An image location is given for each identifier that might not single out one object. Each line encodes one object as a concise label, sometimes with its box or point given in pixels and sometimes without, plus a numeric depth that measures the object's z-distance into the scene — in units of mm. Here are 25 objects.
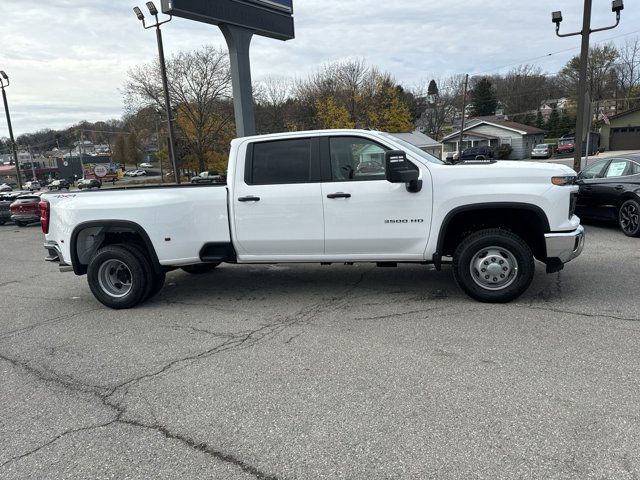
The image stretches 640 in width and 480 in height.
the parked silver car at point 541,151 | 51000
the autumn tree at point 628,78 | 63950
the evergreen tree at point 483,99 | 78000
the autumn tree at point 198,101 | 38406
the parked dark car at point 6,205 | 19062
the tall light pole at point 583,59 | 12338
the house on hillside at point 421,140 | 43625
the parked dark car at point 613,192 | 8430
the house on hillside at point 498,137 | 56844
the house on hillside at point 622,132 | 48938
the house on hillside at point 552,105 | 75038
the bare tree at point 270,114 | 43250
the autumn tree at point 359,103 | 37000
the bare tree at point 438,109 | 66500
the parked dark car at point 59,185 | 62812
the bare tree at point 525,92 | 76750
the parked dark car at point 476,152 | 41234
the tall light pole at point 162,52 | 18156
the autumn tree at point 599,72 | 63812
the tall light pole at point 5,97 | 28844
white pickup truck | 4922
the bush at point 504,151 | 55031
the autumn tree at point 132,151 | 101325
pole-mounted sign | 11775
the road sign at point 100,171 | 68712
